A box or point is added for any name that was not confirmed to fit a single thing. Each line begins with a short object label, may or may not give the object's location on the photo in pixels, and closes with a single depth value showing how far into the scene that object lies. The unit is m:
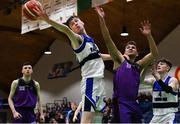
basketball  5.49
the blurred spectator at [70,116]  15.67
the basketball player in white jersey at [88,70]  5.07
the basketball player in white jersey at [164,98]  6.70
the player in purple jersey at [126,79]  5.15
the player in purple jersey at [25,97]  7.49
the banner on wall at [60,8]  9.44
